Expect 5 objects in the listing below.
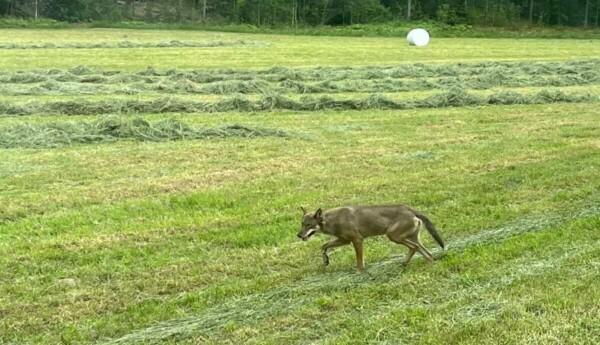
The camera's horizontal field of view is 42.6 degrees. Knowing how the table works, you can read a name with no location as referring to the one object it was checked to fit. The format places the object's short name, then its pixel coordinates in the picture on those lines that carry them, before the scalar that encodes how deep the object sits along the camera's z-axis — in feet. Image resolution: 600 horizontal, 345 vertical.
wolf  23.38
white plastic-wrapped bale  152.72
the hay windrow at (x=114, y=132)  46.75
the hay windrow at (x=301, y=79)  71.97
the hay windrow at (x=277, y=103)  58.13
